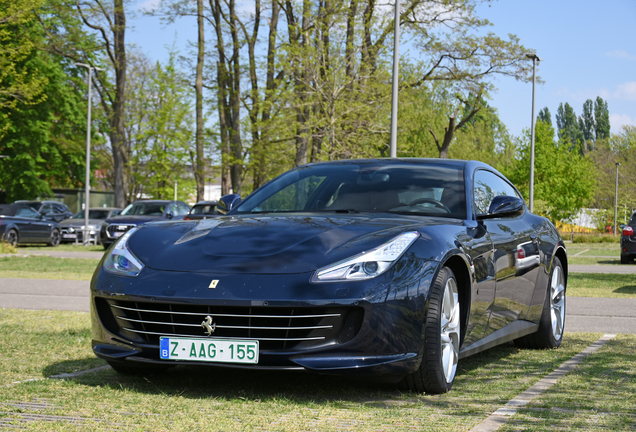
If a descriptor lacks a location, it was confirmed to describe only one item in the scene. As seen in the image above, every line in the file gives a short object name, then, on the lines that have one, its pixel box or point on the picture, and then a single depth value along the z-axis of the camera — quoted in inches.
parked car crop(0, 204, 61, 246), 1123.9
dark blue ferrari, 168.2
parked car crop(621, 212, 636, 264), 923.4
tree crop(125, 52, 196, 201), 1782.7
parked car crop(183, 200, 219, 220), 990.7
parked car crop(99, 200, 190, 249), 1037.2
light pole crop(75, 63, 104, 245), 1320.5
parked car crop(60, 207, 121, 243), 1347.2
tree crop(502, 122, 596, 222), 1948.8
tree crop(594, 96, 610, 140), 4109.3
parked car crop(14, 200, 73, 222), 1473.1
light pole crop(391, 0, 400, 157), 801.6
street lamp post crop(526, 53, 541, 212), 1321.4
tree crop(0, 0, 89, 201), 1813.5
